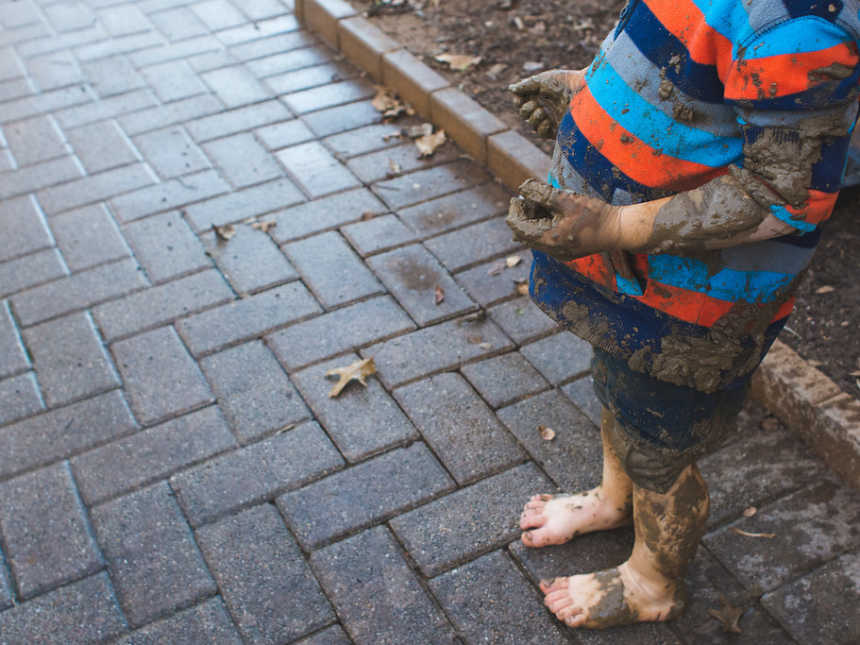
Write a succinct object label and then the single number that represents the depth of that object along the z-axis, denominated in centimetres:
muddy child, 126
